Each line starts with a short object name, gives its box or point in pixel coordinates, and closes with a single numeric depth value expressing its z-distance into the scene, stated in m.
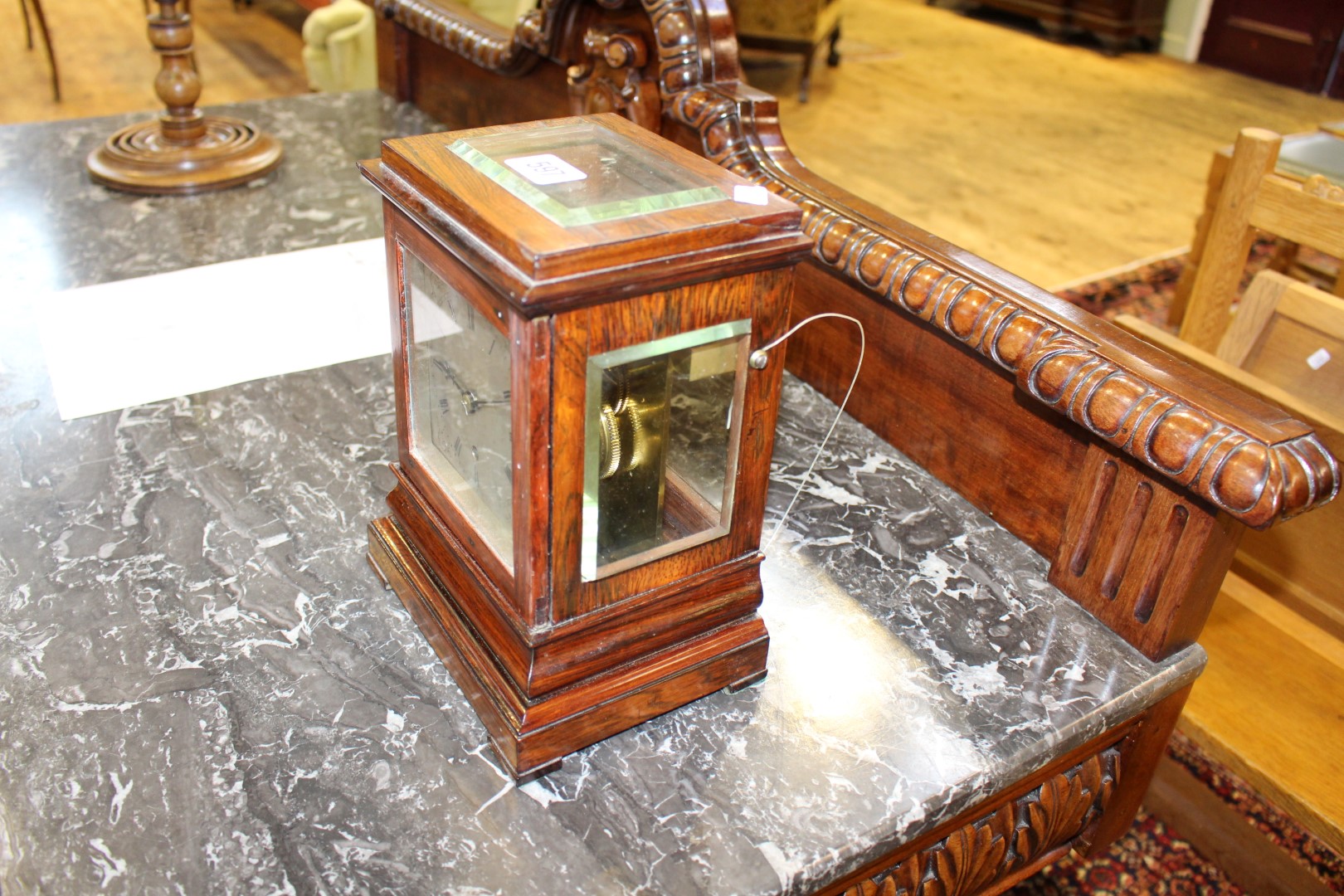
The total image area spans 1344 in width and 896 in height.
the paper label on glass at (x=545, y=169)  0.75
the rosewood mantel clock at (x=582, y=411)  0.69
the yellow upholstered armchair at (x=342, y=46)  4.06
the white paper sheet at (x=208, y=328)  1.29
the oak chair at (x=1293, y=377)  1.48
